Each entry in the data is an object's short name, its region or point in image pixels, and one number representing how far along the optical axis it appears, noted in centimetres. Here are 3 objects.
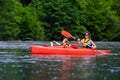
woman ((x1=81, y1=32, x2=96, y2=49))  2986
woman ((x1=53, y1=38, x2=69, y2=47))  2975
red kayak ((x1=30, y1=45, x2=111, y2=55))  2900
